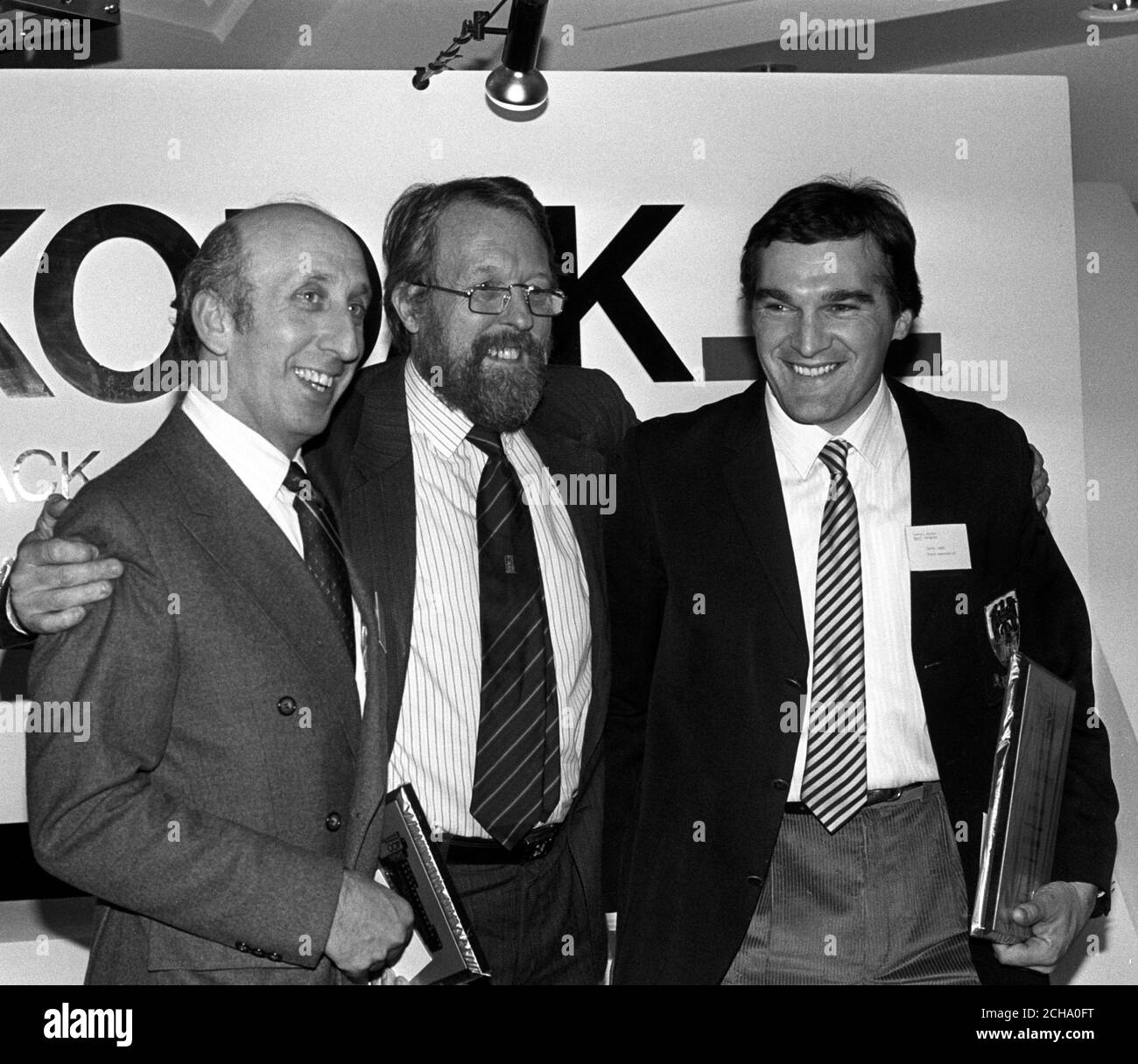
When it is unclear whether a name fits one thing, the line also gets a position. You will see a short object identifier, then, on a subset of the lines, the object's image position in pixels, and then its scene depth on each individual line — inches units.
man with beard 110.8
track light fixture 164.4
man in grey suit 85.4
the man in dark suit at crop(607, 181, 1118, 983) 106.1
